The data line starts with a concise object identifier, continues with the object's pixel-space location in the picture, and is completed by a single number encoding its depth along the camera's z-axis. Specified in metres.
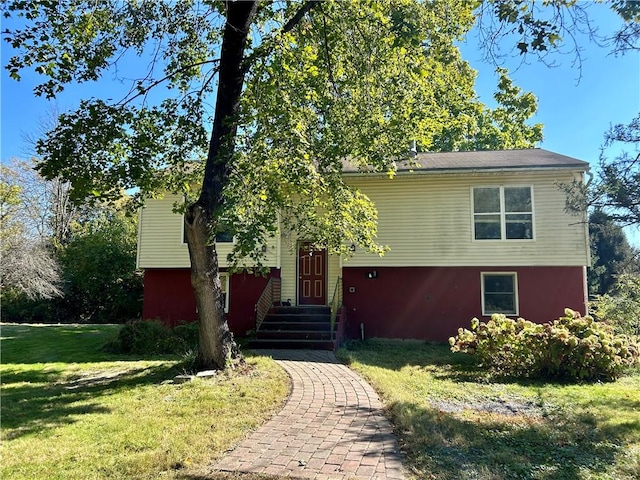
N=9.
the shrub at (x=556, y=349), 8.14
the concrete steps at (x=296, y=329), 10.91
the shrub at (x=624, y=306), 8.30
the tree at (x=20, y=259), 18.06
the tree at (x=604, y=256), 23.05
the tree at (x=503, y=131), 20.89
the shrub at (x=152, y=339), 10.63
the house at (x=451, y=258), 12.27
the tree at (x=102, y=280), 21.25
